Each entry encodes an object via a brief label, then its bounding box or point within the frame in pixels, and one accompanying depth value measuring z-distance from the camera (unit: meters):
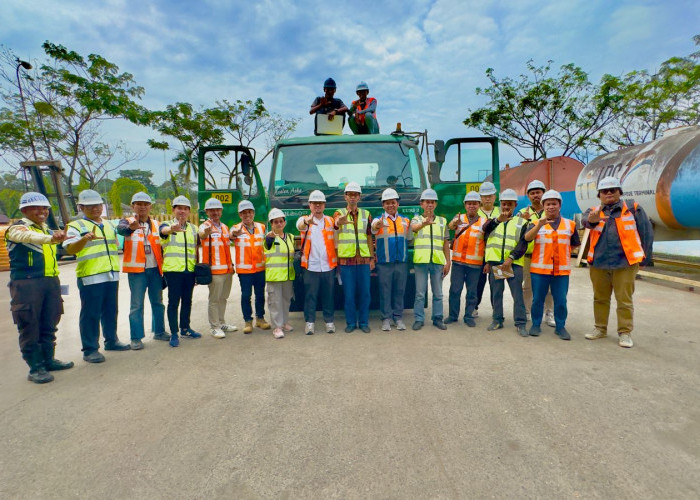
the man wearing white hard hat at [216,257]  4.85
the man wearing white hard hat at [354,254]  4.78
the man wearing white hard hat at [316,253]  4.79
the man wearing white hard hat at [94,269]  4.12
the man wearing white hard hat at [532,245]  5.00
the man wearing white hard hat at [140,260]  4.51
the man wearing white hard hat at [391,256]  4.84
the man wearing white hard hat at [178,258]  4.62
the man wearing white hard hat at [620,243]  4.28
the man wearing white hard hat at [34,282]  3.61
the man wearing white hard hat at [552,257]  4.58
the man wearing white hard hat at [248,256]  4.95
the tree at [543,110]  19.61
